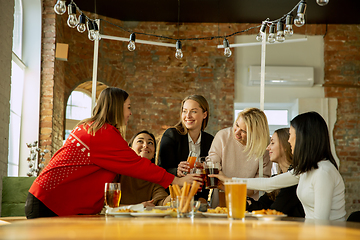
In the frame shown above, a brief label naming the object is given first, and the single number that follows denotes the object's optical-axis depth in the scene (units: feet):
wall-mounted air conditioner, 20.49
